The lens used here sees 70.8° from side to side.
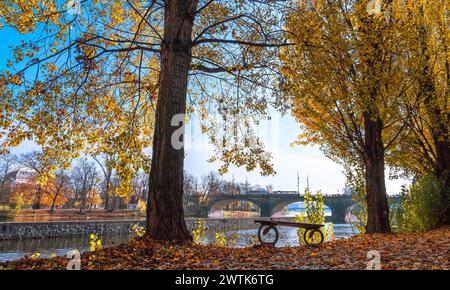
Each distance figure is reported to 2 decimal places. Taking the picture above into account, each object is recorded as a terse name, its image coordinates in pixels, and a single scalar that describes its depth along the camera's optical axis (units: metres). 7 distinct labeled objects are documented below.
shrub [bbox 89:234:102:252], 8.00
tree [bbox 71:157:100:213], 51.78
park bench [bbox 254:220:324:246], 7.81
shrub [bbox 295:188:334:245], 11.61
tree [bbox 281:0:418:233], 7.08
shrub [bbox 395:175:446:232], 10.86
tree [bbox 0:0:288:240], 6.09
